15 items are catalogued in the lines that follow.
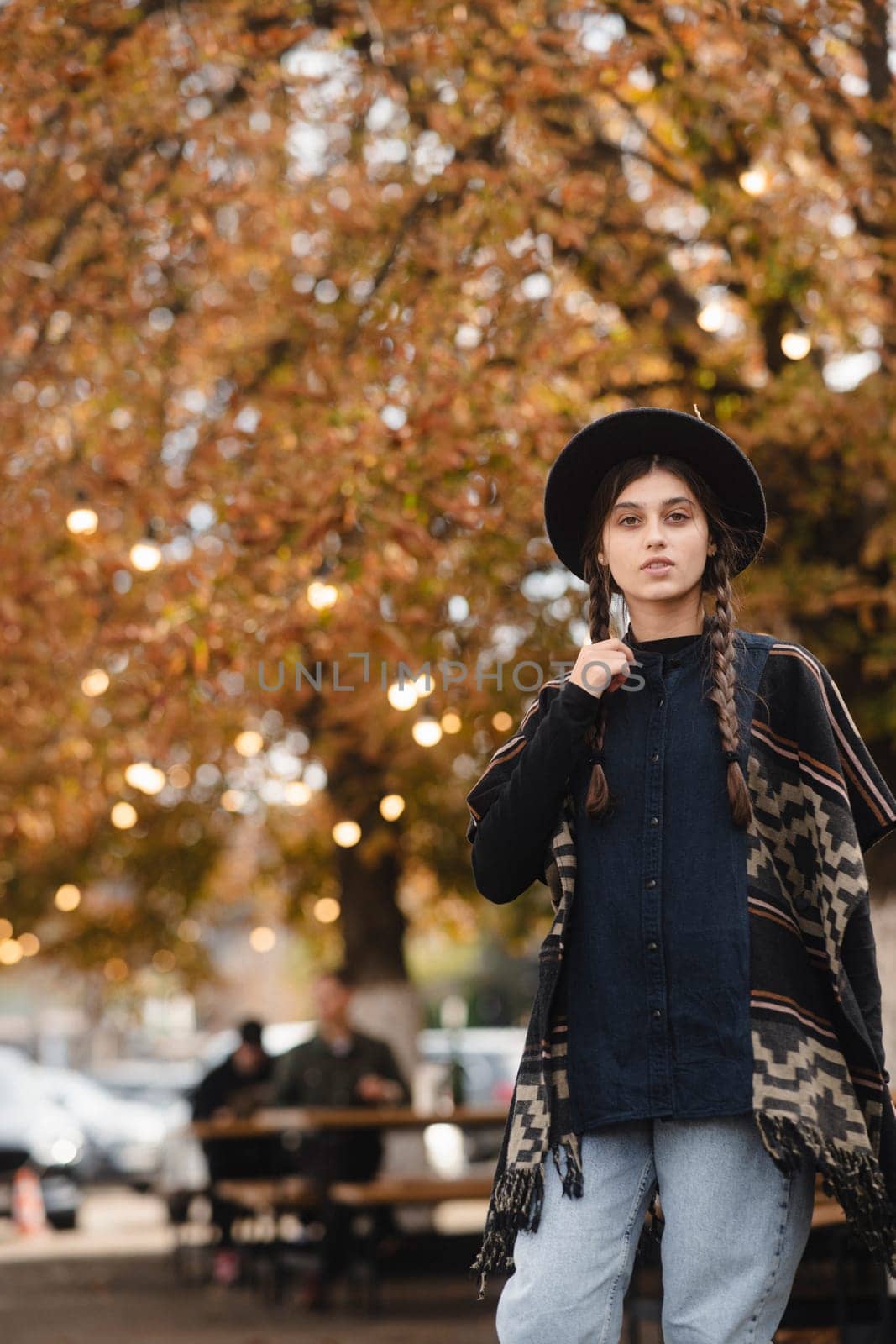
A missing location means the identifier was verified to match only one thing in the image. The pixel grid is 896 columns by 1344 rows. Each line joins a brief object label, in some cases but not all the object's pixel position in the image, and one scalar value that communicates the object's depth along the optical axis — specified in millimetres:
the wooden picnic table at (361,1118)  10242
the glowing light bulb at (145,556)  7168
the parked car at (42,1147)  17375
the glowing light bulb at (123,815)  10938
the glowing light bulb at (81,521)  7242
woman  2719
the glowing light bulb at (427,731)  8219
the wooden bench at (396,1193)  9039
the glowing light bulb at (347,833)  11805
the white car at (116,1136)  23422
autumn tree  6684
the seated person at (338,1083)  11008
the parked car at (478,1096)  21828
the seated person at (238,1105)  13188
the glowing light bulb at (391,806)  11188
